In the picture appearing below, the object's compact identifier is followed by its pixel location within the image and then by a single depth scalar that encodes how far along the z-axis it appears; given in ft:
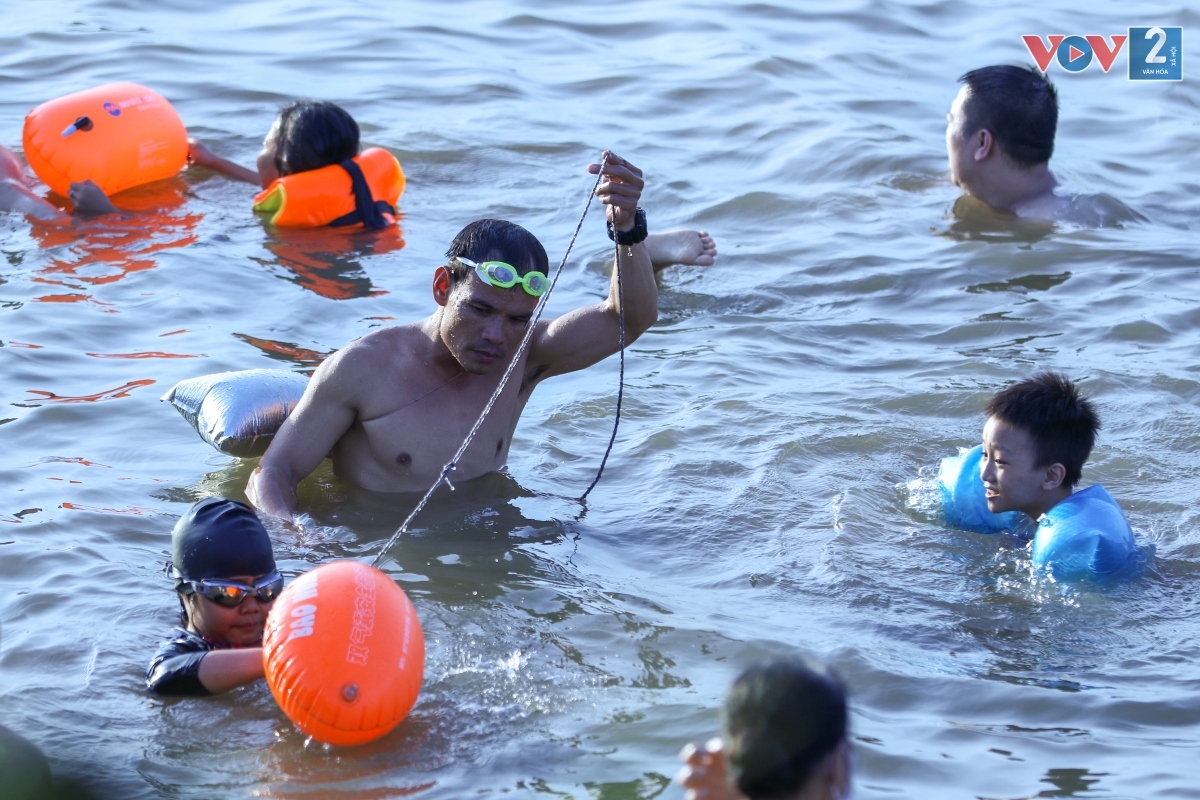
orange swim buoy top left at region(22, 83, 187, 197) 60.23
